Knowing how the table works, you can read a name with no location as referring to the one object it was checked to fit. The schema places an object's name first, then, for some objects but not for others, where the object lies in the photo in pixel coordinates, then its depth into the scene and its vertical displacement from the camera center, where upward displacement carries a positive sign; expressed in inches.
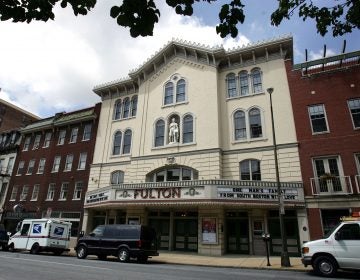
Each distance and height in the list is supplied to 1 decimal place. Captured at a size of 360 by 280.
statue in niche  1000.2 +384.8
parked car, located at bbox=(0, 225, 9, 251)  939.2 +20.8
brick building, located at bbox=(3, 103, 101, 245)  1203.9 +336.2
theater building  804.0 +308.7
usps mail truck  823.7 +31.9
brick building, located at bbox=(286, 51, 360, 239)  754.2 +321.9
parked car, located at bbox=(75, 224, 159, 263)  656.4 +16.3
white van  438.9 +9.3
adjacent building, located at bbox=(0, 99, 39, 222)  1460.4 +454.3
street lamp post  563.2 +11.3
